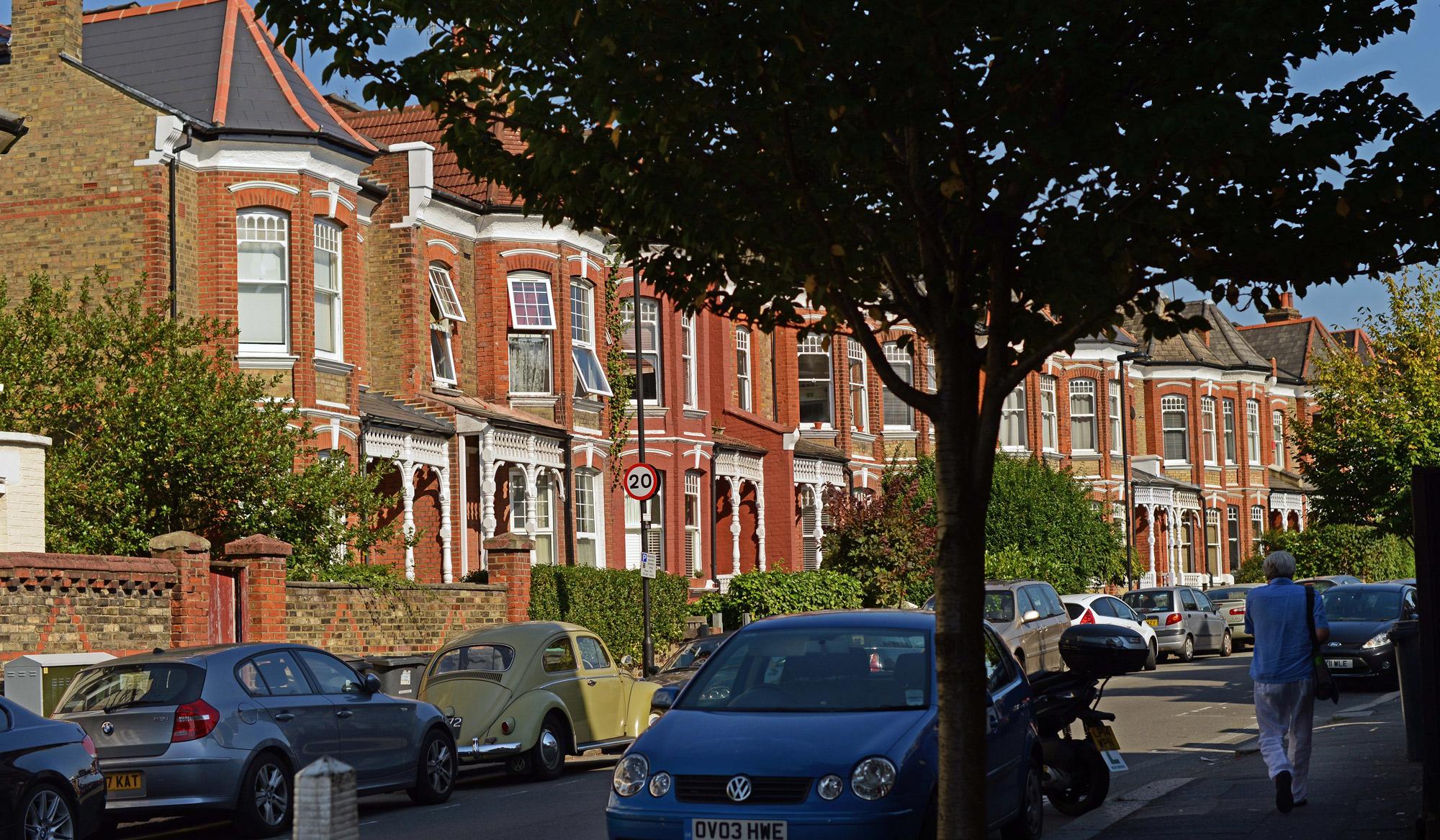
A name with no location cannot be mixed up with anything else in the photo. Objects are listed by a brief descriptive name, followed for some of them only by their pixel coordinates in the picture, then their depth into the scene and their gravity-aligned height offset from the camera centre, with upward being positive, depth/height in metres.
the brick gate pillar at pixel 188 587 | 19.22 -0.22
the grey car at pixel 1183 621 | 34.72 -1.68
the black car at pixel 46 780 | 10.70 -1.34
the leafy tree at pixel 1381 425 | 31.91 +2.16
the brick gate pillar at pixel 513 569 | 27.66 -0.17
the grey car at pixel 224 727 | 12.40 -1.22
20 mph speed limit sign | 29.48 +1.29
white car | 29.88 -1.24
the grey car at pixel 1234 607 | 38.16 -1.53
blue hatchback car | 8.30 -1.00
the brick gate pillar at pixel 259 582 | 20.78 -0.20
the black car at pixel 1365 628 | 24.53 -1.37
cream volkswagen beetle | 16.50 -1.36
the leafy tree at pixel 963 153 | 7.43 +1.81
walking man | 11.23 -0.97
